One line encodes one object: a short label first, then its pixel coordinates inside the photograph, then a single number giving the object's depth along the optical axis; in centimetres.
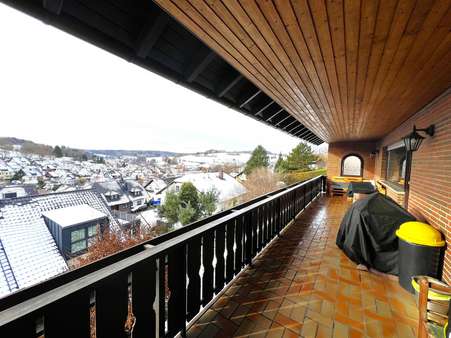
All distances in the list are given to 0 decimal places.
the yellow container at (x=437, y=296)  154
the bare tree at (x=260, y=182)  2288
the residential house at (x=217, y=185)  1872
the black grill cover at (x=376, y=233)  271
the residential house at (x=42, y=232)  621
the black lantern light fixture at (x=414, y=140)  341
